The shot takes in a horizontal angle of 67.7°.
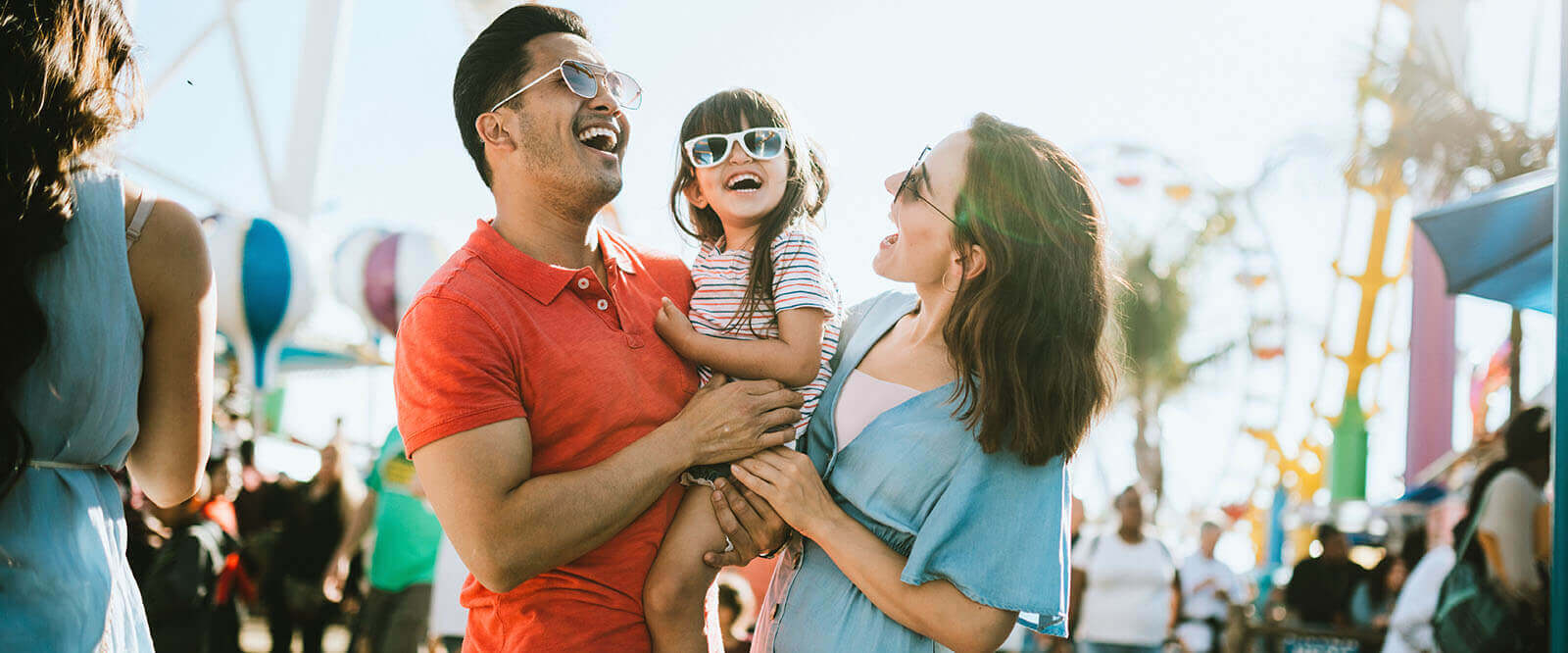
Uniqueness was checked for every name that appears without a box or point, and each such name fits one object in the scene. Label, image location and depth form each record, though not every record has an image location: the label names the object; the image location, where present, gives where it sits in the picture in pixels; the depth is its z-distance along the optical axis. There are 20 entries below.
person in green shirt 6.45
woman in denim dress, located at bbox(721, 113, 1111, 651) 2.20
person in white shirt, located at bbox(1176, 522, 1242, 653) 9.04
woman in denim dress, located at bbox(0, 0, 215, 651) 1.53
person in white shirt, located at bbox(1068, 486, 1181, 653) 7.17
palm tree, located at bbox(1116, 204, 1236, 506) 28.20
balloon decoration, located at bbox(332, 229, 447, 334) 10.59
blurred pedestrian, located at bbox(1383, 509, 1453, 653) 5.56
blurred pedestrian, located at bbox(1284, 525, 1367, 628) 8.67
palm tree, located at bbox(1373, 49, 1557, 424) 11.84
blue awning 4.52
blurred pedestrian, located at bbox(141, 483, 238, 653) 4.94
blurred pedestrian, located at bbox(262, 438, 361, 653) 7.22
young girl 2.32
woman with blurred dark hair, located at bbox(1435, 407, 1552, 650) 4.40
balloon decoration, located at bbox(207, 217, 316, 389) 9.23
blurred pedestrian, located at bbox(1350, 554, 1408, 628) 8.48
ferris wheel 22.84
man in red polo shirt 1.99
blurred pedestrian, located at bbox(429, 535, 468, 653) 5.38
